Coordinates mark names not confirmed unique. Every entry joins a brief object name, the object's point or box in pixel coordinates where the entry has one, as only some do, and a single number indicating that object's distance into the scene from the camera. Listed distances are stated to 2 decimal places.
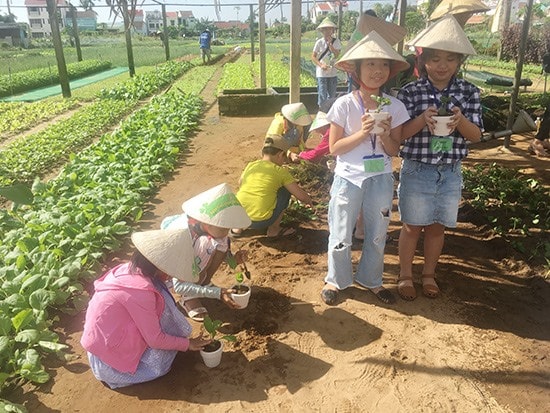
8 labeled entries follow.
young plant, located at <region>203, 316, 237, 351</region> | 2.80
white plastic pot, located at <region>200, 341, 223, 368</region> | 2.77
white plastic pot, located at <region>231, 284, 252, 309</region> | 3.04
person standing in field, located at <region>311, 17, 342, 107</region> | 8.15
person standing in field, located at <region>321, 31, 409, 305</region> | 2.92
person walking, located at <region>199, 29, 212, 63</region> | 22.59
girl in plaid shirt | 2.88
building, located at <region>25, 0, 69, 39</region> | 92.44
